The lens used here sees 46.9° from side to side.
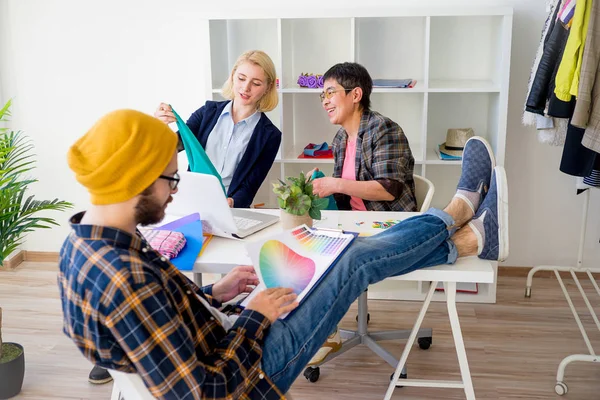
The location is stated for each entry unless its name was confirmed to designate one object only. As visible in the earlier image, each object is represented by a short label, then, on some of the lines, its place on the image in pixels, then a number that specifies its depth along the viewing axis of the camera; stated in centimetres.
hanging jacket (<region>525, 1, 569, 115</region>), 306
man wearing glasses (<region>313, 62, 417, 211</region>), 301
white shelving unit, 372
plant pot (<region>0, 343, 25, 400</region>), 274
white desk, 208
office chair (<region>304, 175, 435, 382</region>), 299
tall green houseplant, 264
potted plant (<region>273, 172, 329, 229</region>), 231
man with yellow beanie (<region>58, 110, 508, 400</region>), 143
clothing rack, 276
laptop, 223
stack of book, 362
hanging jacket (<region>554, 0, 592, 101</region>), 278
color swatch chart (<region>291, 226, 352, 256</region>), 209
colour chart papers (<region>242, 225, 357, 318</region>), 193
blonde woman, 330
